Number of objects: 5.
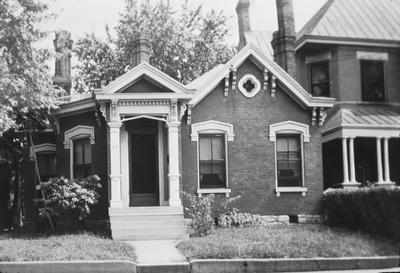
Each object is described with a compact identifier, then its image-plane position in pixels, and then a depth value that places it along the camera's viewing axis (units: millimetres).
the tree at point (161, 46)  29797
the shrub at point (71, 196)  13312
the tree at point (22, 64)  12500
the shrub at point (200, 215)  13031
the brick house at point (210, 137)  14125
